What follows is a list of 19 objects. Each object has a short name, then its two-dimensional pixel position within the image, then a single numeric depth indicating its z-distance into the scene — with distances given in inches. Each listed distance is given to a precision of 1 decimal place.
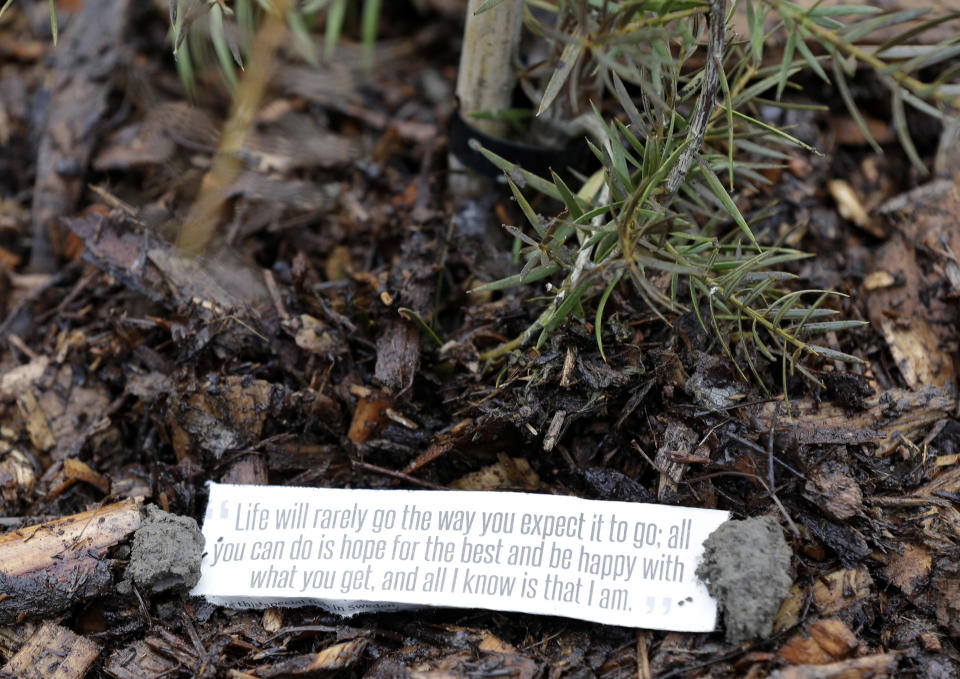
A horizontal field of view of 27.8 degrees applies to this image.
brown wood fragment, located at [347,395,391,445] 21.8
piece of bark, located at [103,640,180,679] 20.5
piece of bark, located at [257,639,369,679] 20.3
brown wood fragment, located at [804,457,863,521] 20.5
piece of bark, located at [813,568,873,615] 20.3
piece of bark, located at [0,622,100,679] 20.5
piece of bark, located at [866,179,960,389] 22.2
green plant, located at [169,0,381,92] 20.0
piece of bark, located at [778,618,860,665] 19.8
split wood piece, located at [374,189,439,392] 22.0
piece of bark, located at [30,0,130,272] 24.6
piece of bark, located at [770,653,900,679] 19.6
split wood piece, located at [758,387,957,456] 21.0
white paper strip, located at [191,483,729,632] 20.3
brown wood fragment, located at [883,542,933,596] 20.3
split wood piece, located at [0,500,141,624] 20.7
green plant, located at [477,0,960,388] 19.4
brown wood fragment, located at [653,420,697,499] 20.8
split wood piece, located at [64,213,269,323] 22.6
